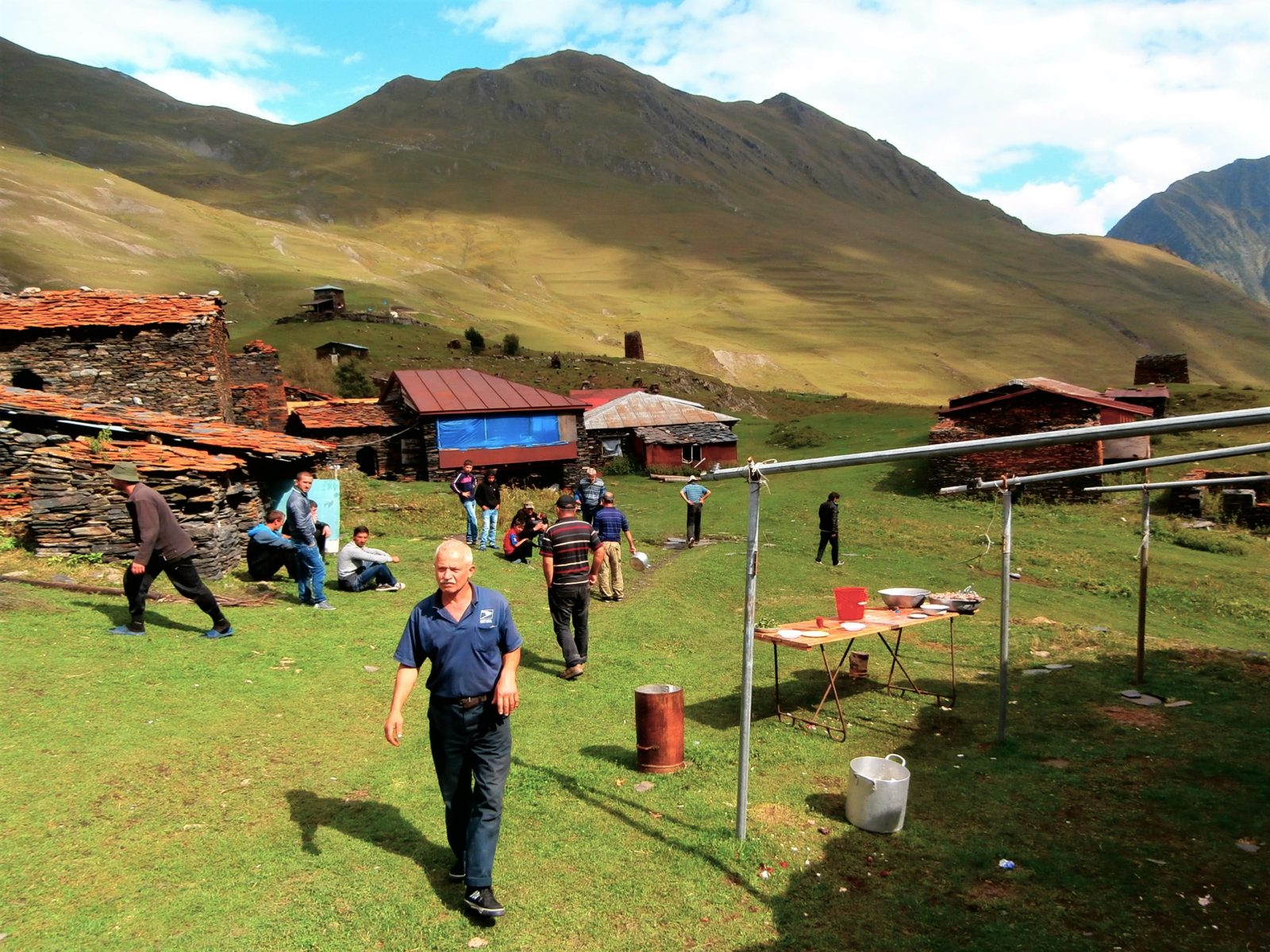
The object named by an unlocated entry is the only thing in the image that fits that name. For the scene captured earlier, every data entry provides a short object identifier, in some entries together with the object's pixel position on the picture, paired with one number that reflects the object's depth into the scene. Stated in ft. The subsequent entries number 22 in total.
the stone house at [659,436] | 131.95
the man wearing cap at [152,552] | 28.94
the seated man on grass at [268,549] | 42.24
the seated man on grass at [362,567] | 43.91
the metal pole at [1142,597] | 32.12
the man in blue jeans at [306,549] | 38.65
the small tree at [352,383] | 161.07
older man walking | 15.92
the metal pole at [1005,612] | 25.41
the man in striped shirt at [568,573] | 30.63
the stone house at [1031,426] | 95.30
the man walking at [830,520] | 61.21
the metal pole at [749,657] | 19.25
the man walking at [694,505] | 68.03
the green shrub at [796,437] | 133.28
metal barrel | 23.12
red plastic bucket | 29.66
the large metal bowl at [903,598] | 32.27
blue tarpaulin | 109.09
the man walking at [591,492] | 51.39
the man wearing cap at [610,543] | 44.75
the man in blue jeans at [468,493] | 62.59
